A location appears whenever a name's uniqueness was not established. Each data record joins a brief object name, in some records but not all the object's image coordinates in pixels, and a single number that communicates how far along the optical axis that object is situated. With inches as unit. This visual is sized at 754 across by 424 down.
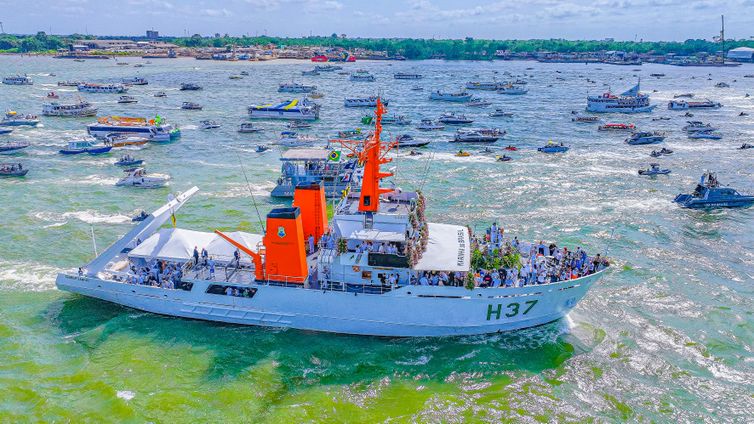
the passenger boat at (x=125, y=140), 2449.6
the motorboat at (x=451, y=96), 4170.8
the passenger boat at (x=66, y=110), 3220.2
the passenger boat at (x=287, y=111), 3294.8
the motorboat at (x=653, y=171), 2060.8
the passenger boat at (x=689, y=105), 3839.3
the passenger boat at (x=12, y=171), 1920.5
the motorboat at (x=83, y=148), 2288.4
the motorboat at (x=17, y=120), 2819.9
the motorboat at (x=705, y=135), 2783.0
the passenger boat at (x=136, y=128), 2576.3
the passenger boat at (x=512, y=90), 4694.9
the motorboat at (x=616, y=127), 3009.4
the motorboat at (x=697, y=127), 2862.9
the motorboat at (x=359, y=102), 3836.1
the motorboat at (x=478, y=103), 4001.0
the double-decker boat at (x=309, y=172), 1732.3
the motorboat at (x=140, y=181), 1845.5
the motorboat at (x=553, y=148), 2442.2
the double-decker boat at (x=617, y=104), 3715.6
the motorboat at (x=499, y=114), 3471.2
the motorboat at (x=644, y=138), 2655.0
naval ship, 899.4
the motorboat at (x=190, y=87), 4527.8
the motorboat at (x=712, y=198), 1675.7
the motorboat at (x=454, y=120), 3193.9
